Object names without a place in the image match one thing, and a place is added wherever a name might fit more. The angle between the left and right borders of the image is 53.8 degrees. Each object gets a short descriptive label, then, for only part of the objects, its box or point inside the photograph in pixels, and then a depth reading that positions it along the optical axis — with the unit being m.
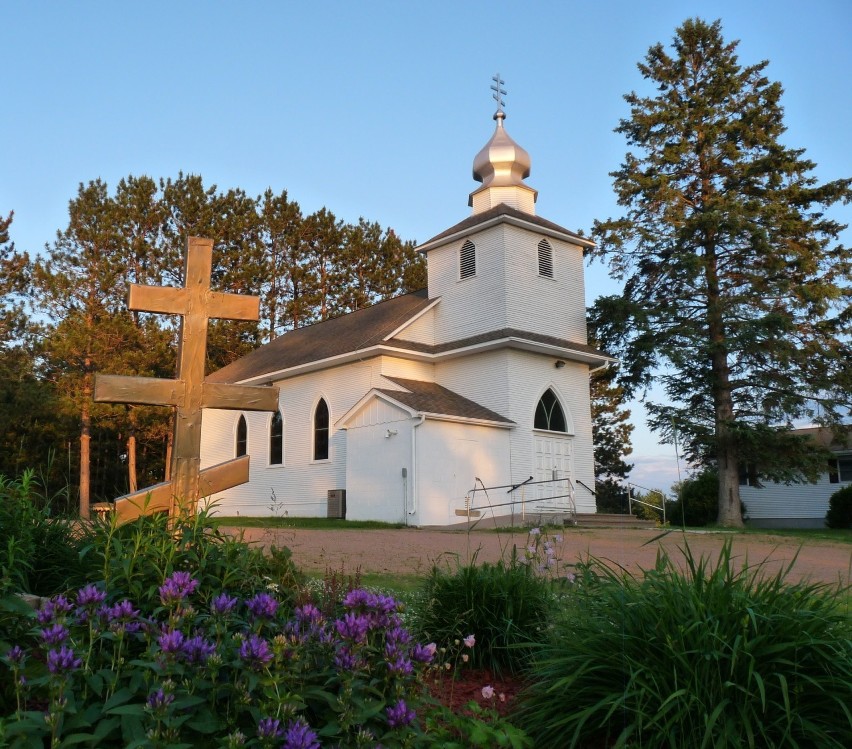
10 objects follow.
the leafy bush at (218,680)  2.51
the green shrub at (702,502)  35.28
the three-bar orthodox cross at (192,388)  6.84
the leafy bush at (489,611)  4.96
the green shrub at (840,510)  32.56
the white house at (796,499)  40.78
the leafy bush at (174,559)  4.25
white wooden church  23.89
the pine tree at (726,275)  27.42
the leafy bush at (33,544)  4.64
